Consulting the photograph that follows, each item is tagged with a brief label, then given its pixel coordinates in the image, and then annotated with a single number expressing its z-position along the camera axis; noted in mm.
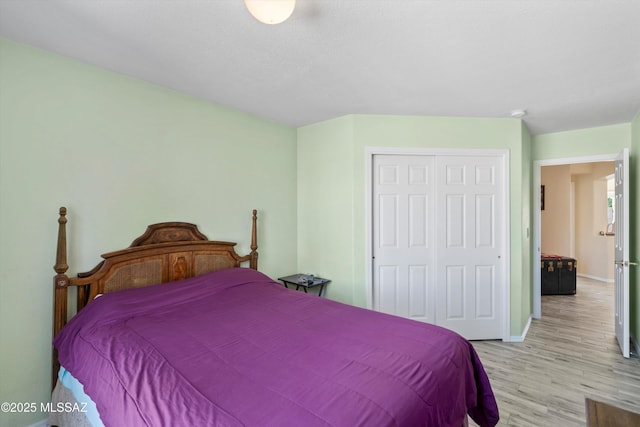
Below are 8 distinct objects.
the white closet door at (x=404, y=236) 3279
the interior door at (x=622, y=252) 2855
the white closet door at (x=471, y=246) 3297
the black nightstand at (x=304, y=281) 3184
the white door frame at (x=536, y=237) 3955
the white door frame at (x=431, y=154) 3213
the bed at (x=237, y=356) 1099
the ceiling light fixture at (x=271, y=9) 1269
